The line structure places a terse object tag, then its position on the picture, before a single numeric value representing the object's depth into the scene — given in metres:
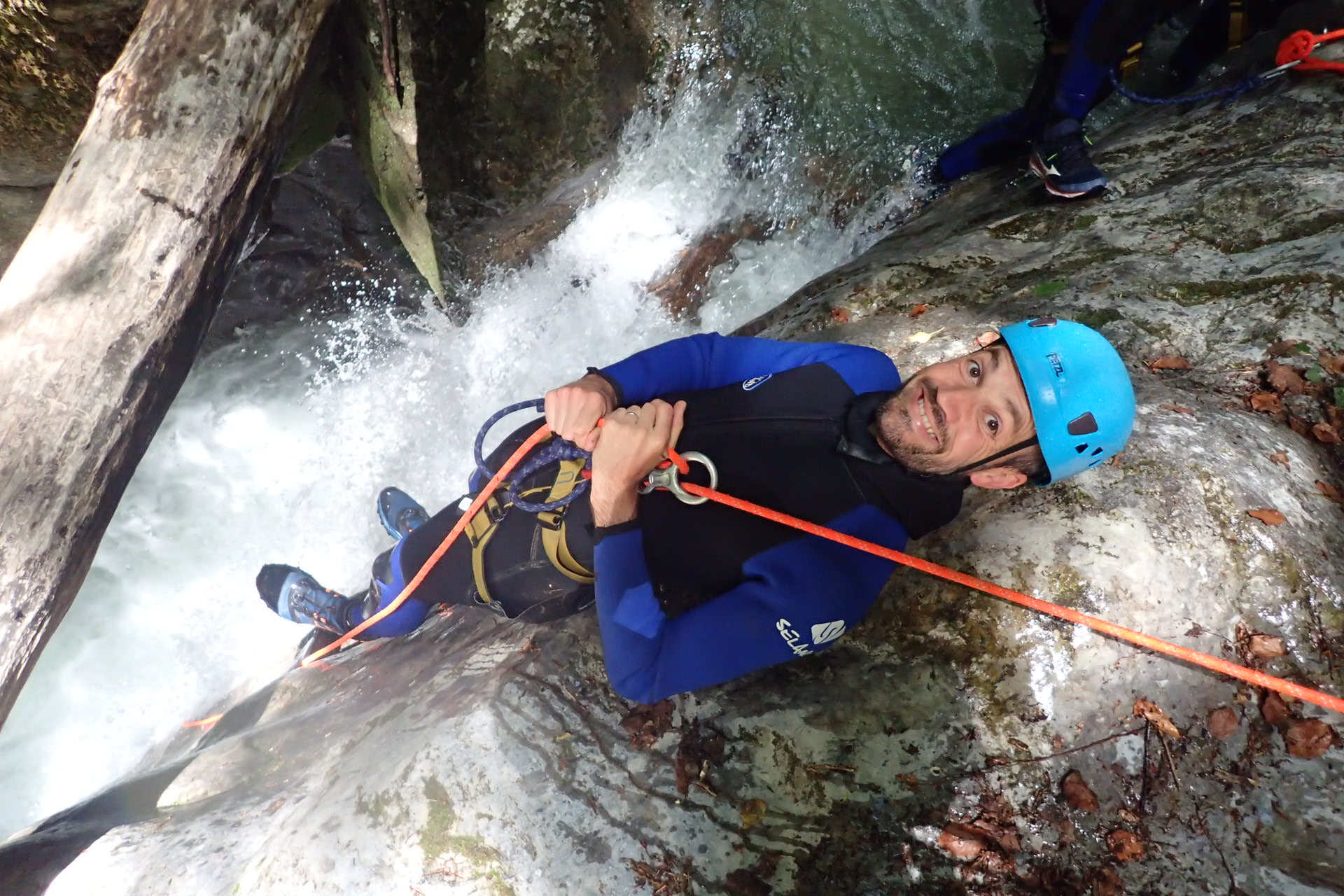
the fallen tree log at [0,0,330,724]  2.41
